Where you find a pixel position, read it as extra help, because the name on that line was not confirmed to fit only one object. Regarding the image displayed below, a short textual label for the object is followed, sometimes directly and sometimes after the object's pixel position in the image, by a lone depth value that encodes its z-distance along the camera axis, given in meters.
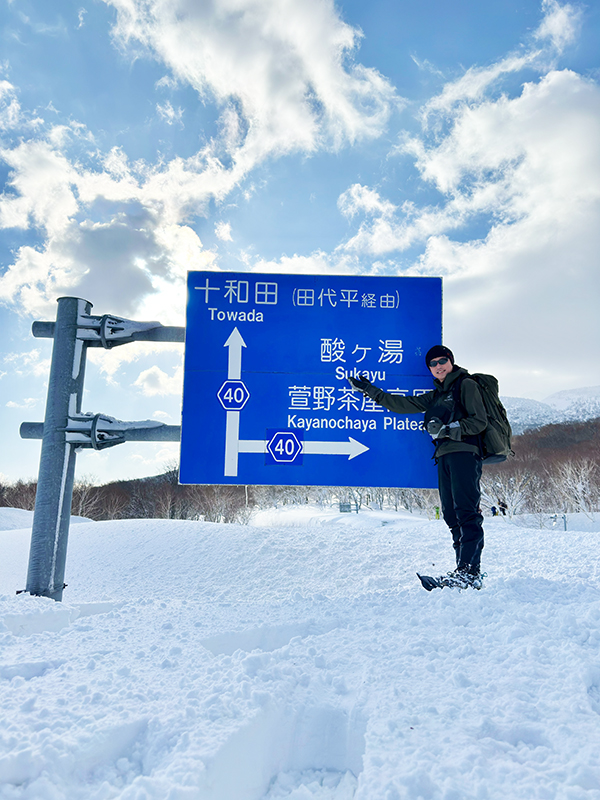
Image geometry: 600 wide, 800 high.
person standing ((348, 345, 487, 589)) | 4.60
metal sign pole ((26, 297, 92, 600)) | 5.33
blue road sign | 5.68
